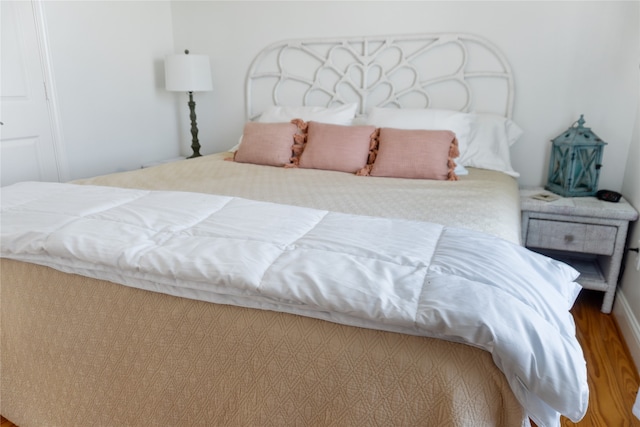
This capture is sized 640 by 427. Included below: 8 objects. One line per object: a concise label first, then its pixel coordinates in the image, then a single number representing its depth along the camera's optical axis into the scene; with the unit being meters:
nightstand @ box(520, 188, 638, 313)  2.09
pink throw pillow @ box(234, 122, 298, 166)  2.48
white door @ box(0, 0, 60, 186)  2.47
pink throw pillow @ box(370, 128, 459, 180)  2.14
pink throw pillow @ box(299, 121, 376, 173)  2.31
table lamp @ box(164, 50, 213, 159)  3.03
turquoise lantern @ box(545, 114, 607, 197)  2.26
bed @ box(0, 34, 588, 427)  0.79
